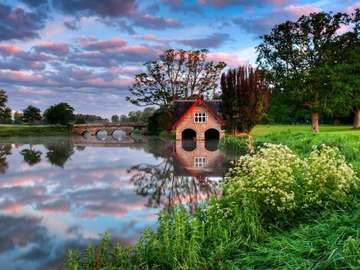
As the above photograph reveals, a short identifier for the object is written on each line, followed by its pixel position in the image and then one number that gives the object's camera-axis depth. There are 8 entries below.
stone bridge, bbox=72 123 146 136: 77.19
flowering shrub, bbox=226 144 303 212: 8.93
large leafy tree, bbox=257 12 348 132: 46.34
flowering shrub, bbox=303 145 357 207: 9.16
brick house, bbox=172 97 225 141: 51.81
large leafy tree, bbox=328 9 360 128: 45.15
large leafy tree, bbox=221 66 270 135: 44.78
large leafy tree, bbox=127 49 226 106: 68.38
